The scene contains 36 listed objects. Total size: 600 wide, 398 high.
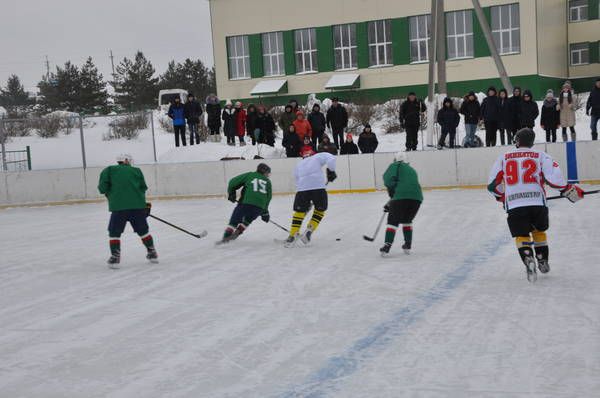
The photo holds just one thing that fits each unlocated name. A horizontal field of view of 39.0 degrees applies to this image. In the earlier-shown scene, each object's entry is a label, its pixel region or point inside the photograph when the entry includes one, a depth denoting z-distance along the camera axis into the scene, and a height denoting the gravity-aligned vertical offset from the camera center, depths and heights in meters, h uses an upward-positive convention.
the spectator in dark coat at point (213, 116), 22.29 +0.31
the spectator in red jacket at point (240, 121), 21.81 +0.14
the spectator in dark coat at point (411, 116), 19.05 +0.02
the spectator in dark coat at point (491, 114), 18.39 -0.04
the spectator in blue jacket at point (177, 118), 21.09 +0.30
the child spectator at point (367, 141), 19.36 -0.50
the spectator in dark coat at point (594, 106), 18.03 +0.01
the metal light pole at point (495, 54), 22.95 +1.56
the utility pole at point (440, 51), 20.95 +1.59
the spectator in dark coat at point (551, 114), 18.73 -0.12
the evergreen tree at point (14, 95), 76.69 +4.09
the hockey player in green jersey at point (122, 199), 9.75 -0.75
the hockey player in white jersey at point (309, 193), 11.09 -0.93
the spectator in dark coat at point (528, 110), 18.05 -0.01
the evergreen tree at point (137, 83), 66.06 +3.80
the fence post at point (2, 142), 20.53 -0.05
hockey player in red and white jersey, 7.59 -0.75
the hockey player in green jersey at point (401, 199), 9.64 -0.93
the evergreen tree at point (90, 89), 61.78 +3.36
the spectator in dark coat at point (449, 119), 19.22 -0.10
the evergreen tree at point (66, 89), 61.31 +3.42
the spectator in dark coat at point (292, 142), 19.47 -0.43
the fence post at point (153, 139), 20.51 -0.19
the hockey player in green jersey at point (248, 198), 11.23 -0.96
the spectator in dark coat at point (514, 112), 18.20 -0.02
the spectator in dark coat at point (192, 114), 21.25 +0.38
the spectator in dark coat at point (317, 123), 19.83 -0.02
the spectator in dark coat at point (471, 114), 18.86 -0.02
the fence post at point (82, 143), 20.41 -0.19
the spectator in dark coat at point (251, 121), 20.91 +0.11
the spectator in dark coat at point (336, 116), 19.77 +0.10
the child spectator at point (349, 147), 19.38 -0.62
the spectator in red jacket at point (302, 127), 19.39 -0.10
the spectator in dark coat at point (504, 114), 18.30 -0.05
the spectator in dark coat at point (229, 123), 22.00 +0.09
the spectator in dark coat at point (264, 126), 20.95 -0.03
